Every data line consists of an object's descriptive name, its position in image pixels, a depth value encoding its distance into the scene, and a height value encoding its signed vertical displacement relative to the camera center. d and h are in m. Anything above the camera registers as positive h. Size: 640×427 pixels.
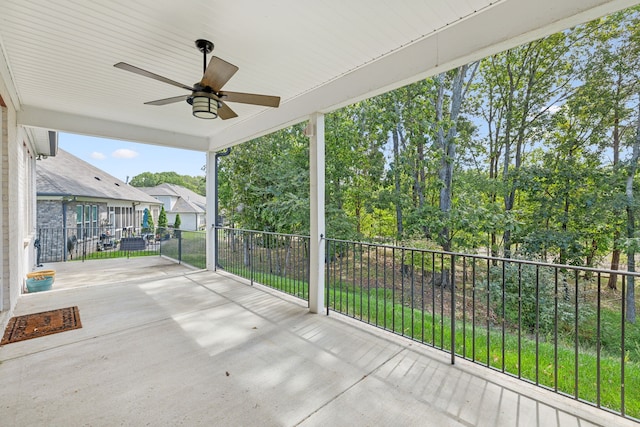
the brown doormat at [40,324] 2.72 -1.18
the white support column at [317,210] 3.38 +0.01
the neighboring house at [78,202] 8.72 +0.31
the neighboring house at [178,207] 22.25 +0.31
